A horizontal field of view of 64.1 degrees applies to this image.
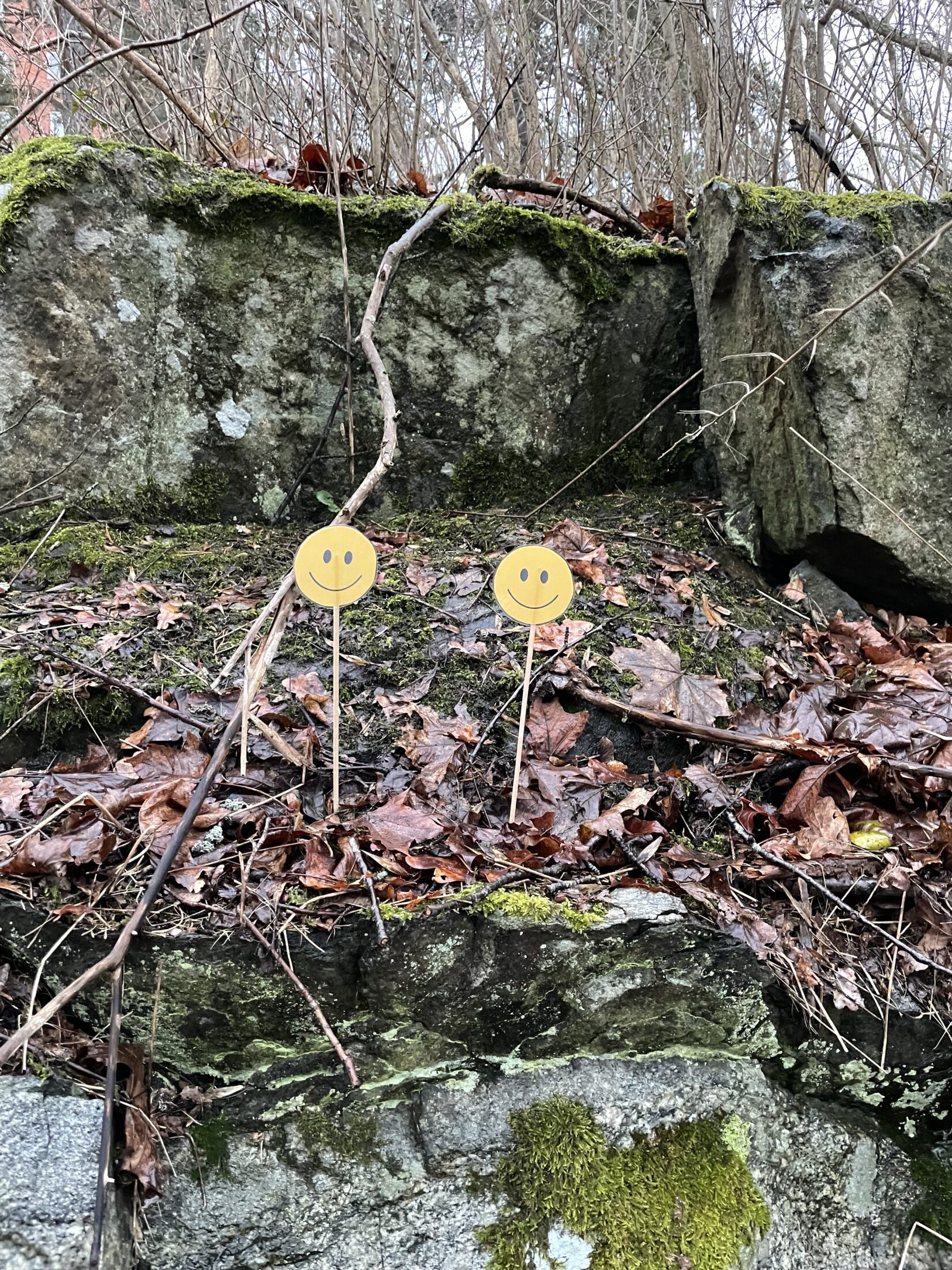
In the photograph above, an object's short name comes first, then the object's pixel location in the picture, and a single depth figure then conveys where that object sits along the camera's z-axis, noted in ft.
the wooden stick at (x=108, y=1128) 4.17
